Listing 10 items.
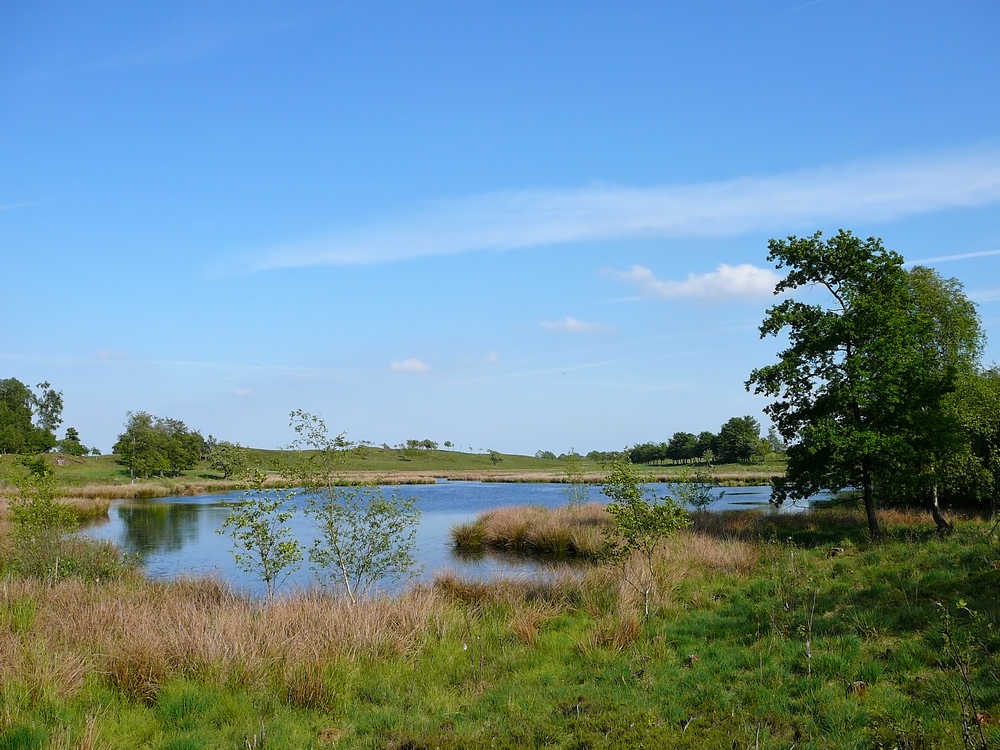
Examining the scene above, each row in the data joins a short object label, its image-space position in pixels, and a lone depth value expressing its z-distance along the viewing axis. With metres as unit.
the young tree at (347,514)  13.91
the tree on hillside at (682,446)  132.38
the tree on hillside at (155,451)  82.62
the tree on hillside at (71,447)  115.44
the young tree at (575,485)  36.32
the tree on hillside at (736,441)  112.88
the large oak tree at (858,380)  19.78
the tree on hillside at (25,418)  99.56
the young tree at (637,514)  12.73
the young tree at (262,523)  12.72
